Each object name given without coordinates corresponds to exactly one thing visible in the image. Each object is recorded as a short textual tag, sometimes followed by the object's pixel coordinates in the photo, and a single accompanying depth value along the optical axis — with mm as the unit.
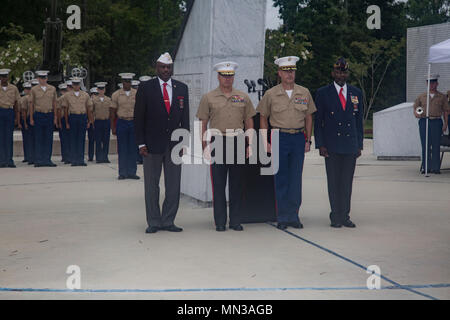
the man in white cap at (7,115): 16375
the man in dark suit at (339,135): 8328
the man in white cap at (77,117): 17109
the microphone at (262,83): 10086
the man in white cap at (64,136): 17500
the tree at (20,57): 33375
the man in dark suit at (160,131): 8094
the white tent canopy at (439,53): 12742
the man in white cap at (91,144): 18297
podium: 8617
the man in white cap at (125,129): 13891
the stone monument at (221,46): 9898
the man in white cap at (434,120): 14281
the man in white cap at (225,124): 8180
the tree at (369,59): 42250
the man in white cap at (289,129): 8219
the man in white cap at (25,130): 17500
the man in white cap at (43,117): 16609
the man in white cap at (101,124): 17688
